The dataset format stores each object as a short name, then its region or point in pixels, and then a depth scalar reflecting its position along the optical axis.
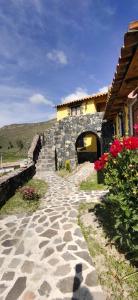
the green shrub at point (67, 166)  10.18
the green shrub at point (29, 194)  5.41
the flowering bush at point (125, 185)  2.30
